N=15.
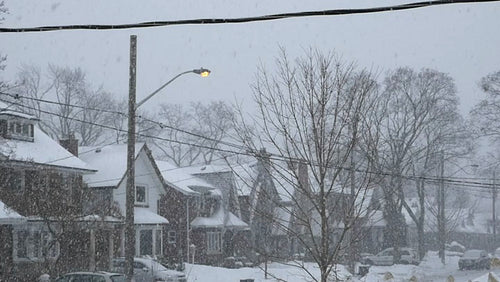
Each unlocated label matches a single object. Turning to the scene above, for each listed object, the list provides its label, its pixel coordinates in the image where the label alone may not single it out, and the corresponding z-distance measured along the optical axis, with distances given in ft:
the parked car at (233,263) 153.99
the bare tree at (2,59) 67.82
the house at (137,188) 126.21
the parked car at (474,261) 158.51
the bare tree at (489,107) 136.56
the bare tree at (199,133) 240.88
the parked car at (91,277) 70.08
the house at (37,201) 86.53
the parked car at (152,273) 97.81
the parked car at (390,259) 175.11
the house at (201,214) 151.64
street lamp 59.57
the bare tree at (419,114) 162.20
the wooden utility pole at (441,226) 181.47
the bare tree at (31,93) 189.57
